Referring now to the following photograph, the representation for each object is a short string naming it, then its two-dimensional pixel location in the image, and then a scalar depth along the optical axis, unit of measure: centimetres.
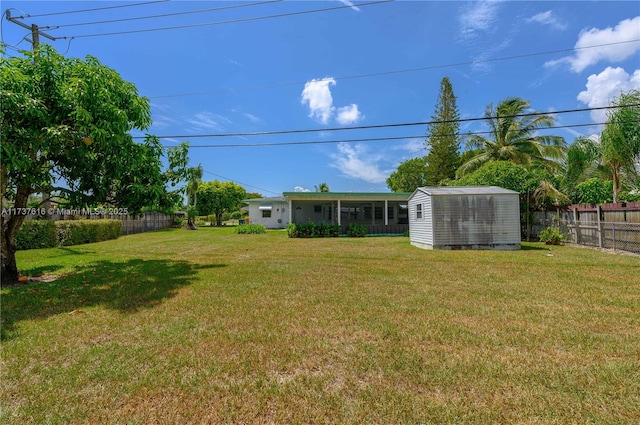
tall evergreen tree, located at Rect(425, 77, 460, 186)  2909
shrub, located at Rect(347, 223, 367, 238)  1862
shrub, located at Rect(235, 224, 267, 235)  2111
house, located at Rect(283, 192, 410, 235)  1961
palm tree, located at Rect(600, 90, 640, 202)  1090
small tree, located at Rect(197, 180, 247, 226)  3397
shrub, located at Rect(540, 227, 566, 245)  1258
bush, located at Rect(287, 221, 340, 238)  1788
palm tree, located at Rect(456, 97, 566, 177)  2094
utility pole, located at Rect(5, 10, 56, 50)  1034
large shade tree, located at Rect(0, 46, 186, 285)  487
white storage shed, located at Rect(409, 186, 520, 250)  1194
